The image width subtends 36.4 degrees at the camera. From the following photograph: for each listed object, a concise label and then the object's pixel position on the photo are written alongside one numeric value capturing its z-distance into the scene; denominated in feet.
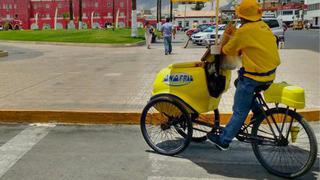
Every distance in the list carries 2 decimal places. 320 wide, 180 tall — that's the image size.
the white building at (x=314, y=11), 411.34
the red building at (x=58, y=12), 350.02
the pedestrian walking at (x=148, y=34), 89.15
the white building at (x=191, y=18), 448.37
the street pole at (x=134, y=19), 116.98
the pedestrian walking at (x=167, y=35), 71.37
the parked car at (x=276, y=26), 91.20
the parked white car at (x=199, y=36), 106.73
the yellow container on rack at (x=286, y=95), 16.21
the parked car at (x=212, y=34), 101.03
